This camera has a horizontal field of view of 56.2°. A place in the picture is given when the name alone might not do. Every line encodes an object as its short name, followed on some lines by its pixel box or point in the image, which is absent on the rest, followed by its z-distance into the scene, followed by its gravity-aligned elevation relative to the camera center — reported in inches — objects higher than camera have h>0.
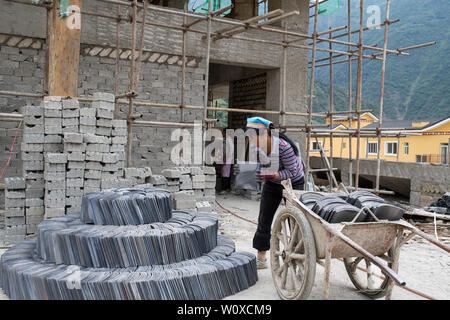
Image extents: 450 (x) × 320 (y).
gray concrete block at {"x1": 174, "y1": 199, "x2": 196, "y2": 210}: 275.4 -31.3
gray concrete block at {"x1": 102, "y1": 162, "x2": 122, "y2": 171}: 260.2 -7.9
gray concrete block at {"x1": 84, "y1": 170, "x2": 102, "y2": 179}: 254.1 -12.2
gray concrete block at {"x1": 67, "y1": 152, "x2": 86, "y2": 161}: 246.7 -1.6
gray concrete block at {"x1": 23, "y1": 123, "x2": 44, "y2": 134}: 243.6 +13.8
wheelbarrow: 139.0 -28.4
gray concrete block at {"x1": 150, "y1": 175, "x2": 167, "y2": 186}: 292.2 -16.9
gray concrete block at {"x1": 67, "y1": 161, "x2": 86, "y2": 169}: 248.2 -6.9
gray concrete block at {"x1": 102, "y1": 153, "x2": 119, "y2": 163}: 257.8 -2.2
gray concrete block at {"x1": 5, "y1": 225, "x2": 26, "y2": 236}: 245.1 -46.2
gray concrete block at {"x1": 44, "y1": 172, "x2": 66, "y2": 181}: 242.7 -13.5
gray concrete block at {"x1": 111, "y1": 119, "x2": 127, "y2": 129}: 264.1 +19.5
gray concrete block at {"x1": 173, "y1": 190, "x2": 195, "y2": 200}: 277.0 -26.1
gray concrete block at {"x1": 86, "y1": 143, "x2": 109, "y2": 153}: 252.8 +4.1
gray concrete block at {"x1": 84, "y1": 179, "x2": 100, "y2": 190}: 254.8 -17.8
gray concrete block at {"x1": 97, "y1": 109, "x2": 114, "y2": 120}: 257.1 +22.9
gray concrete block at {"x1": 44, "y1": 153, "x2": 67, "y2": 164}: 240.4 -2.7
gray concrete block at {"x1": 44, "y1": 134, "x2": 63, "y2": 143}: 247.9 +8.6
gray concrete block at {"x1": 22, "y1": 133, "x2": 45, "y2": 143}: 243.8 +8.3
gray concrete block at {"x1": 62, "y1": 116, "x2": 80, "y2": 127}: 250.1 +18.6
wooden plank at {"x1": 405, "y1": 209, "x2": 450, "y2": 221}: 157.8 -18.8
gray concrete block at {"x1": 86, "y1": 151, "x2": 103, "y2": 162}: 251.9 -1.3
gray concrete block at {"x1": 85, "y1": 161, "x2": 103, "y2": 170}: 253.9 -6.8
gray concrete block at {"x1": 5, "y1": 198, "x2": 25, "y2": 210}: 245.3 -30.2
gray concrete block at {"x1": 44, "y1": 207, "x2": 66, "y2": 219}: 243.0 -34.4
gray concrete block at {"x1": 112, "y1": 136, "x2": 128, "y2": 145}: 263.9 +9.3
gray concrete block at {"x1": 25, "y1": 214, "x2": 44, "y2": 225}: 250.1 -40.1
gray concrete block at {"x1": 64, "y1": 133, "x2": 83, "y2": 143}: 243.4 +9.3
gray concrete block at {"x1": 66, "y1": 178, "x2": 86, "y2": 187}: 248.8 -17.1
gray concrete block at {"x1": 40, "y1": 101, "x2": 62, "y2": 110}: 244.5 +27.8
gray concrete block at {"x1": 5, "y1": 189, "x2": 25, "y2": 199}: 245.4 -24.9
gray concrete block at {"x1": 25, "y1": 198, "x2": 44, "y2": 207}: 248.4 -29.6
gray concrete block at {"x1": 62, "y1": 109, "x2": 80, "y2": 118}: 249.3 +23.3
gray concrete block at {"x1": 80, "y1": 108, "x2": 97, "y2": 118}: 252.8 +24.9
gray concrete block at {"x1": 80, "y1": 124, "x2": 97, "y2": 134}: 253.6 +14.9
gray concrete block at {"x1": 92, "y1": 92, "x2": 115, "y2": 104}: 254.8 +35.1
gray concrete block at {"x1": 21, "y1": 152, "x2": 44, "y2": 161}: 245.8 -2.3
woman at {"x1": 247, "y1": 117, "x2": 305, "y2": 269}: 188.5 -4.4
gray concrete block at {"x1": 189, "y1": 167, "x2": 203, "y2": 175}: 315.6 -10.6
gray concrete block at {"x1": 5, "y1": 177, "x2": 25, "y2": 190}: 245.0 -18.4
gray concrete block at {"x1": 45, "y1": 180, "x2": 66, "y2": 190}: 243.8 -18.8
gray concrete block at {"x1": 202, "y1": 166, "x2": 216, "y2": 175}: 329.7 -10.1
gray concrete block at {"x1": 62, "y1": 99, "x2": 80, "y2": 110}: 247.9 +29.1
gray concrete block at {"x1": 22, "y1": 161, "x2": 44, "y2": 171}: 247.0 -8.0
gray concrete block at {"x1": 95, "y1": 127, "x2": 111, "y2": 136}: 259.0 +14.3
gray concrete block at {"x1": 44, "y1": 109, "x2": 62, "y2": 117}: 245.0 +23.0
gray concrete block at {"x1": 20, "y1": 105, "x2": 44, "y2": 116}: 241.8 +24.0
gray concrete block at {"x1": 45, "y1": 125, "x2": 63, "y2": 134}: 247.1 +13.6
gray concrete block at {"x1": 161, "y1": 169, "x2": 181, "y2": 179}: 302.0 -12.2
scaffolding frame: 288.4 +89.6
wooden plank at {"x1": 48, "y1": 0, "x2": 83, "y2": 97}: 267.7 +63.9
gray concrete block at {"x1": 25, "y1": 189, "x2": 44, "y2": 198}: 248.8 -24.3
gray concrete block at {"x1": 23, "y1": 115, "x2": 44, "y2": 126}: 242.8 +18.5
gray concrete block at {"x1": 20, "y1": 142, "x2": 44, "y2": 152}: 244.7 +2.9
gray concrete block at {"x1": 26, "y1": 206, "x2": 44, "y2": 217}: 249.3 -35.0
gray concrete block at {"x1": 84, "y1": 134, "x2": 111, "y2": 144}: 251.6 +9.3
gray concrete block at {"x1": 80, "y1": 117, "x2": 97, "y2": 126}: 252.8 +19.7
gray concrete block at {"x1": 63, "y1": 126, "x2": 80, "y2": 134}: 250.4 +14.4
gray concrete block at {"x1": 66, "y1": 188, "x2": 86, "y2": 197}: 249.4 -23.0
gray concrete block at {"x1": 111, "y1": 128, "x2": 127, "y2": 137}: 264.1 +14.4
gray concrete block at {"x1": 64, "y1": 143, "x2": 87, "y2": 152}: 246.4 +3.7
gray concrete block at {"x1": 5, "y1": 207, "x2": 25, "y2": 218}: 244.7 -35.4
